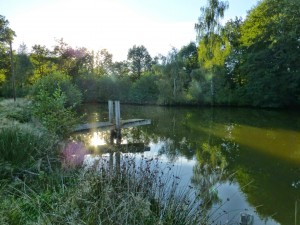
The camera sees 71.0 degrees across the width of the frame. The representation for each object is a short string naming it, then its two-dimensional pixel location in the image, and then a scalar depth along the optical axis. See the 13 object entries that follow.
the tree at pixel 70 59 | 28.29
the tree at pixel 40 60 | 26.80
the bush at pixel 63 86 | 13.87
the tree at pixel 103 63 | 34.54
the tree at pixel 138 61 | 38.49
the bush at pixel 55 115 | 5.47
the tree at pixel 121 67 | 36.92
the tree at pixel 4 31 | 19.22
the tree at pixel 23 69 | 25.81
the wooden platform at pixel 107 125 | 7.62
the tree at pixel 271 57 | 18.61
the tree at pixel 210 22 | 19.83
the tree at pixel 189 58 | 22.85
